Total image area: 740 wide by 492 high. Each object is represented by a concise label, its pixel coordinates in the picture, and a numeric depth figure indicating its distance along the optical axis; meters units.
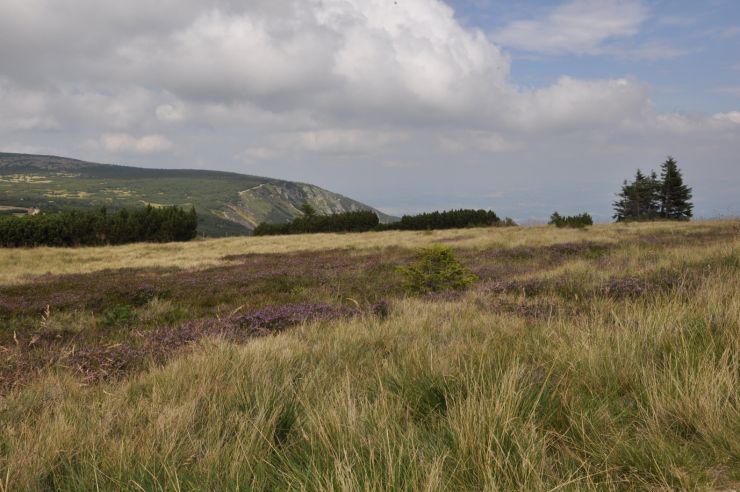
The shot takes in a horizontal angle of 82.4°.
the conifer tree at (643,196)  82.31
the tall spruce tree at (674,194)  76.88
